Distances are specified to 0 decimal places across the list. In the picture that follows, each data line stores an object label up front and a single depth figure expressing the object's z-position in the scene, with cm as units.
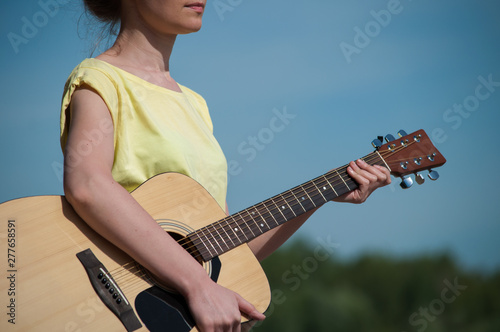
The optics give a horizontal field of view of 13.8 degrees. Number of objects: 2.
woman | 389
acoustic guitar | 386
